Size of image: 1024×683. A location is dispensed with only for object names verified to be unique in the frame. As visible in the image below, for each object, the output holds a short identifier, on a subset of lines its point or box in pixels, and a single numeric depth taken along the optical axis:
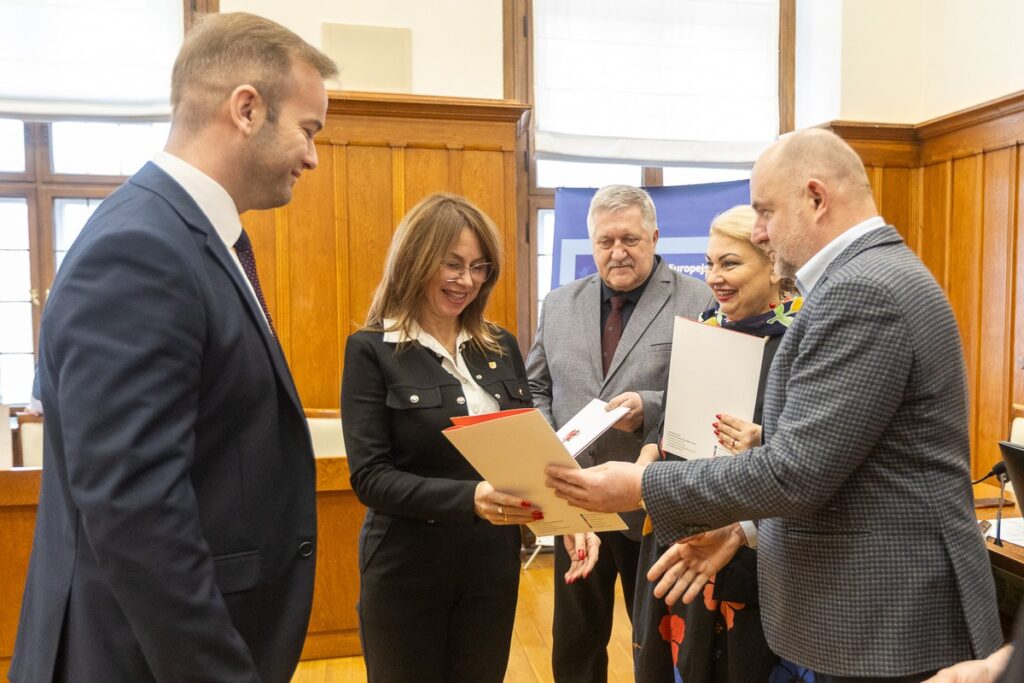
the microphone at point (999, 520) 1.96
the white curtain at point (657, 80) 5.25
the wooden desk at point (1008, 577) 1.90
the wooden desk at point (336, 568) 3.27
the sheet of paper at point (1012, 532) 2.04
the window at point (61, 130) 4.60
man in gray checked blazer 1.31
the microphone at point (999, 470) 1.88
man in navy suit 0.96
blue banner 4.66
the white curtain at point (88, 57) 4.57
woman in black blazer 1.80
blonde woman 1.77
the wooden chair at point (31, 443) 3.72
